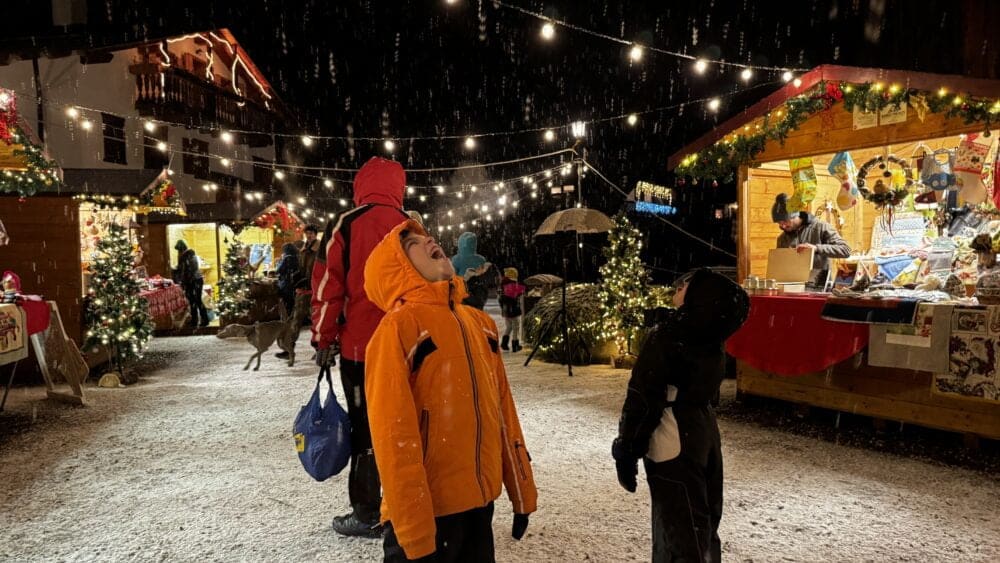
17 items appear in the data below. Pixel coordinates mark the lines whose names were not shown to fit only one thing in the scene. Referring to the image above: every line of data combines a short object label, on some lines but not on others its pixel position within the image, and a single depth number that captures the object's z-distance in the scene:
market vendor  7.22
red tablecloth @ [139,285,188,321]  12.40
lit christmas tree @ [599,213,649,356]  9.47
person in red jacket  3.31
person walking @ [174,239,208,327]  15.23
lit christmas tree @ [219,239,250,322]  15.09
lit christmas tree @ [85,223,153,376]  8.82
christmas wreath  6.75
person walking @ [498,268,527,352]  11.29
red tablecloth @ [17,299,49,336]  6.77
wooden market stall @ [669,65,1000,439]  4.97
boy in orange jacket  1.86
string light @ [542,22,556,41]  8.64
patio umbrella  9.37
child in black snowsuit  2.58
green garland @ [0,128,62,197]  8.03
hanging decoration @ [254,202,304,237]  18.48
